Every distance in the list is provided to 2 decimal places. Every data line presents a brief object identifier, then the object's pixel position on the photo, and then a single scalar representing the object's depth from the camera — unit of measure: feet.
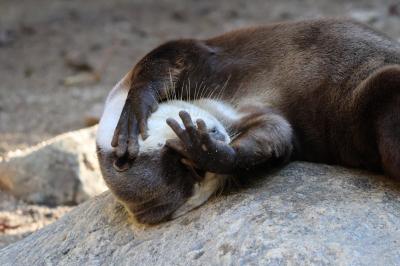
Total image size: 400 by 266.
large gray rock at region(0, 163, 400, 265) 17.46
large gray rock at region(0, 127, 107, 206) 31.42
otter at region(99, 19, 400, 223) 20.43
